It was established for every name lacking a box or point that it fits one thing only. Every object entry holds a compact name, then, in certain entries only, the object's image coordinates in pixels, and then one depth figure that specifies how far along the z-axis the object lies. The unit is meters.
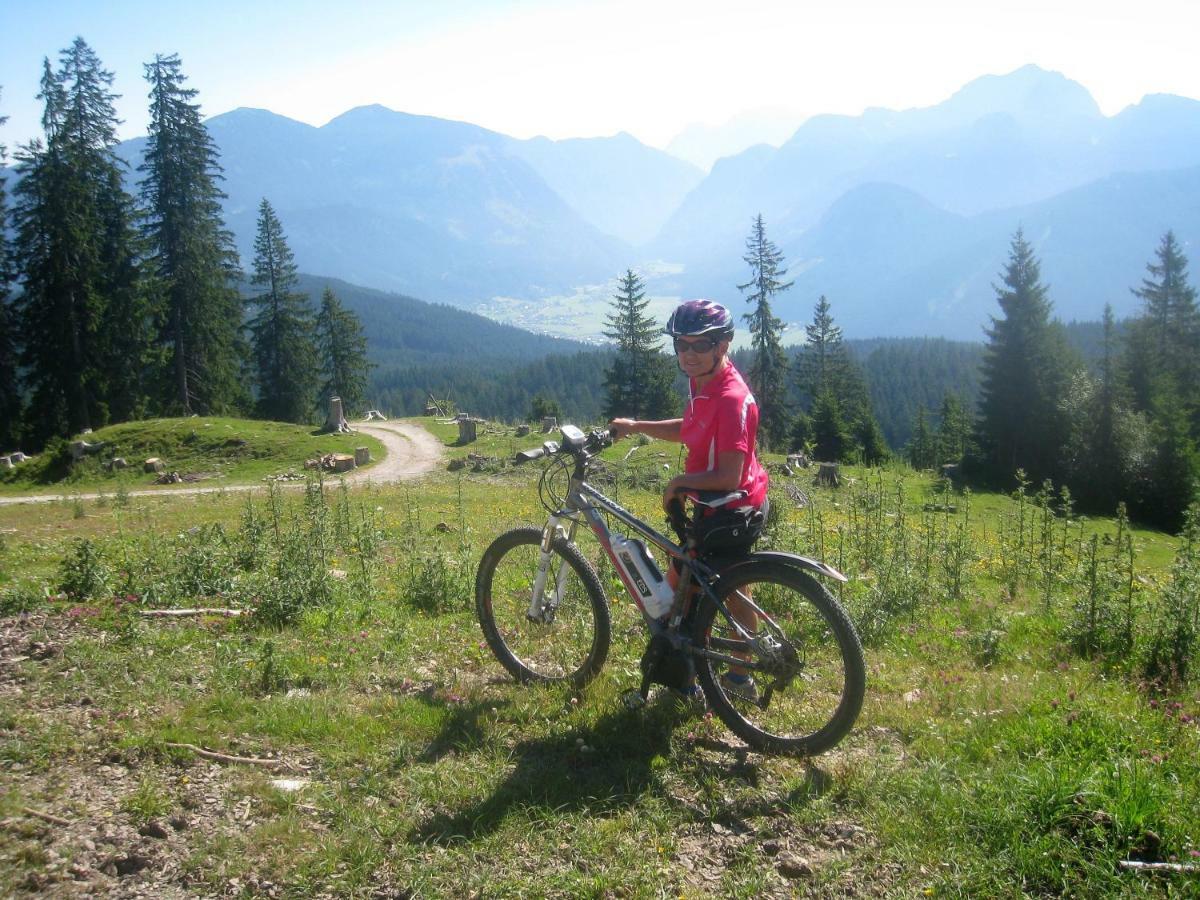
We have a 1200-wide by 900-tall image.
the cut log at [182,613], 6.57
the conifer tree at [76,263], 37.09
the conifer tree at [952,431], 68.31
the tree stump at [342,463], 27.75
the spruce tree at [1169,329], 56.16
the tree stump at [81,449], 28.44
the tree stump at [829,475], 26.55
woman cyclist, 4.34
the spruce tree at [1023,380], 51.56
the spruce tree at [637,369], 57.28
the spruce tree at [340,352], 59.19
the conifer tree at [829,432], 51.75
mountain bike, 4.25
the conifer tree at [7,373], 38.72
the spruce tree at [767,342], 52.88
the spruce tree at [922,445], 59.53
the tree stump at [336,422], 33.56
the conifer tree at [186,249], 39.06
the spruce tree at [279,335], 51.19
